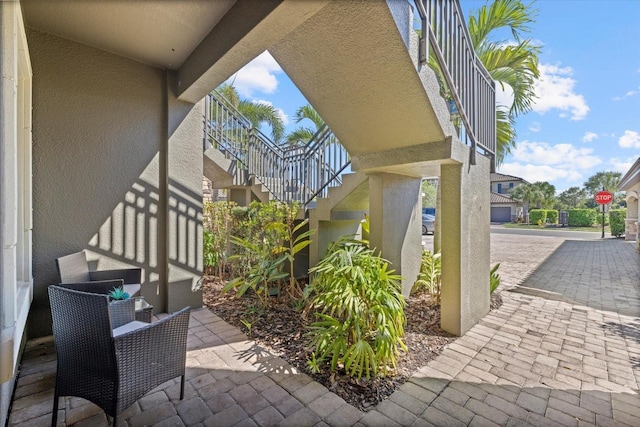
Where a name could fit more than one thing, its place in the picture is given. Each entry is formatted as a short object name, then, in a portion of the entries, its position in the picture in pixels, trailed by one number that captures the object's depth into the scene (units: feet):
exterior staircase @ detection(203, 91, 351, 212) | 18.65
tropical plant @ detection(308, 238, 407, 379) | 8.41
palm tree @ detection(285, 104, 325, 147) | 35.22
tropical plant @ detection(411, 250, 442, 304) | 15.49
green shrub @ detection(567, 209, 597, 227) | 84.17
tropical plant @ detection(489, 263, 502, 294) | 15.70
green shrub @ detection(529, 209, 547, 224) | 89.03
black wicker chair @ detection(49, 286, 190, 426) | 5.87
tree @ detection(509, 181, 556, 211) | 99.50
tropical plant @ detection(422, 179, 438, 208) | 95.23
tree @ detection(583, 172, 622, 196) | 116.26
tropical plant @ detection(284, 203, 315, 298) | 14.74
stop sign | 61.52
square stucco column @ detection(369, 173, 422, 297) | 14.19
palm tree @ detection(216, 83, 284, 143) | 42.25
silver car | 58.29
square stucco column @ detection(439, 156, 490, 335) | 11.43
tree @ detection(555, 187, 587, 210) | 115.14
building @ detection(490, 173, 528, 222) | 106.83
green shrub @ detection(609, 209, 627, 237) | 54.29
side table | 9.53
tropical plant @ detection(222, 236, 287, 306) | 14.48
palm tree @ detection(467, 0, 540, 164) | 18.26
